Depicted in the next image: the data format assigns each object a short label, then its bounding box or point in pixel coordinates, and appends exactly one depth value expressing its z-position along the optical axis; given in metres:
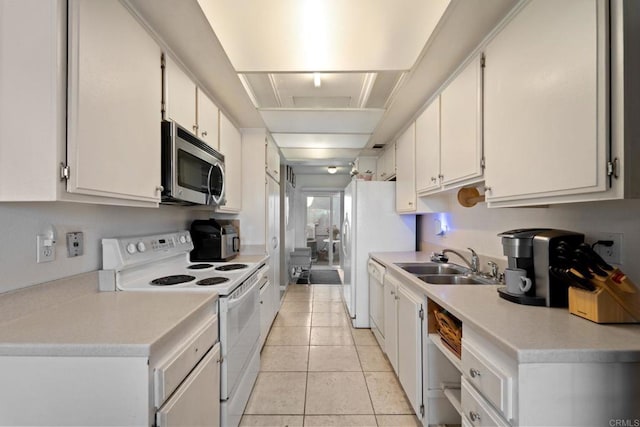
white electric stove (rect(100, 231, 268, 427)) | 1.45
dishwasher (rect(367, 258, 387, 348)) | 2.67
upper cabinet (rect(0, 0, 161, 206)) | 0.93
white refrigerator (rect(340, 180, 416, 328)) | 3.27
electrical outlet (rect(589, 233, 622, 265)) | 1.12
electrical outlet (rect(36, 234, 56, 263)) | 1.12
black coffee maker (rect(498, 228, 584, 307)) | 1.16
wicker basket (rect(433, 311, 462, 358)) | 1.40
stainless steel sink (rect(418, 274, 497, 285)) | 2.00
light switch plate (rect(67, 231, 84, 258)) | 1.25
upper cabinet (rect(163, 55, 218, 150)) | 1.57
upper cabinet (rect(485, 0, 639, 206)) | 0.90
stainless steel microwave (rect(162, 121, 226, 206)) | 1.52
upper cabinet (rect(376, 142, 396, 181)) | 3.37
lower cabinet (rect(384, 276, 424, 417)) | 1.68
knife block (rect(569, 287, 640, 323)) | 0.98
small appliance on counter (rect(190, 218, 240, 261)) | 2.29
